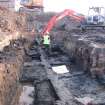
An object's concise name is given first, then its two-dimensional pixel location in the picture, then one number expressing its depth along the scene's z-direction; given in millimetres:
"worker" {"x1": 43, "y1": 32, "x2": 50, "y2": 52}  11077
